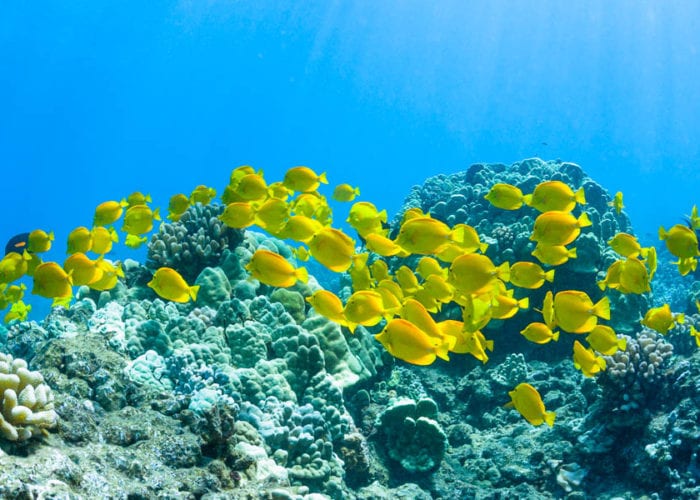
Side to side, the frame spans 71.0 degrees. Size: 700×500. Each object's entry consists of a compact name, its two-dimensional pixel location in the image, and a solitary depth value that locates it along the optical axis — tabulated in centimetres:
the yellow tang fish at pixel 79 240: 557
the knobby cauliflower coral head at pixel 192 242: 838
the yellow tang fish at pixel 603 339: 471
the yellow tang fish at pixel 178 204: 632
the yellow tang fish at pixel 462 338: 463
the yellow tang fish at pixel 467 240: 510
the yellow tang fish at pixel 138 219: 590
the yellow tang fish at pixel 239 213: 543
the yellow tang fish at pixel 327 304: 440
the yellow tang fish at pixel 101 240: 580
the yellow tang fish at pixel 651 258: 554
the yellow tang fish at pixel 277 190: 615
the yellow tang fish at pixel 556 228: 461
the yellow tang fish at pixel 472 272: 396
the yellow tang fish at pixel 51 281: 465
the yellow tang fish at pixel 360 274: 462
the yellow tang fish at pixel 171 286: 488
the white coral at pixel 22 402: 302
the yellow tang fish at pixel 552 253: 508
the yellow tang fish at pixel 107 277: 566
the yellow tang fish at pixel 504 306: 459
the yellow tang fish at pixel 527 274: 495
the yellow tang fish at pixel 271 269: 432
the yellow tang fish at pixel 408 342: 363
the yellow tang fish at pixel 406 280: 553
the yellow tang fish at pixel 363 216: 515
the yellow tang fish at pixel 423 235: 431
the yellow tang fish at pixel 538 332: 505
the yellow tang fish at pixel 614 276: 496
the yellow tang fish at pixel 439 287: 489
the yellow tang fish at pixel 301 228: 486
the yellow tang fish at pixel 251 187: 571
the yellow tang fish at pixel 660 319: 497
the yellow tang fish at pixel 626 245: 533
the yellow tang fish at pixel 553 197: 519
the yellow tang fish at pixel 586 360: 492
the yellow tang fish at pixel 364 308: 405
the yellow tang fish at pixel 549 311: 448
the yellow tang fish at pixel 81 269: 499
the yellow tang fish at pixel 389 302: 439
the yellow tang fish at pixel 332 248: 427
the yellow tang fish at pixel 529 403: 432
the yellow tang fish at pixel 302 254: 582
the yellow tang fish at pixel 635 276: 476
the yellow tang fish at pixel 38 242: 594
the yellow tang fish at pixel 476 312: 419
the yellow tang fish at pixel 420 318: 420
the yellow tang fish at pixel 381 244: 480
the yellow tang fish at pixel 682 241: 505
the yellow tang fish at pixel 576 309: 423
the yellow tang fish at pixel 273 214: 519
